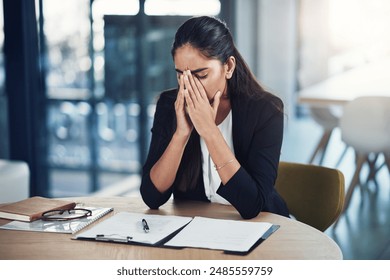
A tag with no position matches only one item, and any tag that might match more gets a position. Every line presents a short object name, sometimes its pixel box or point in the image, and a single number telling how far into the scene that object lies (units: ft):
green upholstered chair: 11.57
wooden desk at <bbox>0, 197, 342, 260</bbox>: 9.42
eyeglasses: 10.33
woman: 10.84
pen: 9.90
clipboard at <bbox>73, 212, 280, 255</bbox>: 9.57
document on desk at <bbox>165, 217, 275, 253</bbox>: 9.54
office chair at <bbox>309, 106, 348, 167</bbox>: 15.31
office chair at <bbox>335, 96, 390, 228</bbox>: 15.01
